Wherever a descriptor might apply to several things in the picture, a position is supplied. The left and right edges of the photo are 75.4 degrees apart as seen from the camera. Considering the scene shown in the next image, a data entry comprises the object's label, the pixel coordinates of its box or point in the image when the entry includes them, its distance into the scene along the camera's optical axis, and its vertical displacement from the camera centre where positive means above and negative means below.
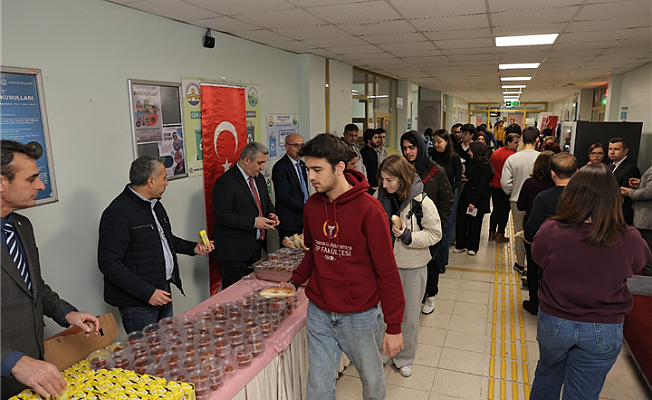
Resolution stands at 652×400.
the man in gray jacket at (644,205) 4.61 -0.97
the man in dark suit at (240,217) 3.73 -0.82
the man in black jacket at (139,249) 2.62 -0.79
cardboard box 2.01 -1.07
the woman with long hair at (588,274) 2.08 -0.77
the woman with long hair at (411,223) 3.19 -0.76
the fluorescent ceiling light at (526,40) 4.90 +0.97
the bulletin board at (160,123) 3.55 +0.02
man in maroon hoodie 2.14 -0.79
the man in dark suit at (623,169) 5.21 -0.60
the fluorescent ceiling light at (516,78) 9.85 +1.01
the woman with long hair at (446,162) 5.45 -0.52
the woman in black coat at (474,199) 5.96 -1.12
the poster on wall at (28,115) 2.56 +0.07
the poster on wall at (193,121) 4.11 +0.04
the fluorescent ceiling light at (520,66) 7.46 +0.99
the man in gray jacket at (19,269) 1.81 -0.63
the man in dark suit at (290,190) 4.56 -0.71
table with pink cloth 2.09 -1.30
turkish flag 4.39 -0.10
